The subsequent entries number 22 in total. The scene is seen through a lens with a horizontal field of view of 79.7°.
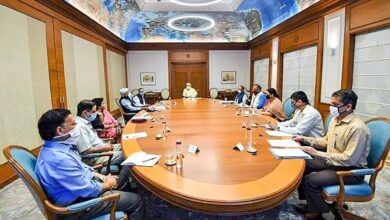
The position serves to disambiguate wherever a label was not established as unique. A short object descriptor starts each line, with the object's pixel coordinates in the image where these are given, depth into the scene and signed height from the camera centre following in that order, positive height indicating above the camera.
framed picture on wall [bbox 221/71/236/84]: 10.37 +0.24
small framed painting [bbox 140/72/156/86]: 10.04 +0.22
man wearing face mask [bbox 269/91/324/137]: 2.74 -0.49
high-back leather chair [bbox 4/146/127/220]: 1.29 -0.61
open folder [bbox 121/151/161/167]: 1.73 -0.59
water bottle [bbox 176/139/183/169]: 1.66 -0.57
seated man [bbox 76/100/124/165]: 2.36 -0.59
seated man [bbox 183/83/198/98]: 8.74 -0.38
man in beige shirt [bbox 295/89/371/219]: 1.83 -0.59
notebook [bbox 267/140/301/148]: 2.14 -0.58
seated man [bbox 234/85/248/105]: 6.61 -0.42
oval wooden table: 1.23 -0.60
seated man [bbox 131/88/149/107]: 6.53 -0.46
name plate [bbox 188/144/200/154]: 2.01 -0.58
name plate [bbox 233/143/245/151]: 2.04 -0.57
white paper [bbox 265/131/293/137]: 2.53 -0.57
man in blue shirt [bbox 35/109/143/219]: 1.40 -0.54
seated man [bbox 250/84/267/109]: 5.61 -0.41
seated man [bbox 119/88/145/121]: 5.51 -0.48
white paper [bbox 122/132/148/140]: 2.57 -0.58
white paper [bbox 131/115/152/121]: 3.73 -0.56
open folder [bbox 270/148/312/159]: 1.80 -0.57
